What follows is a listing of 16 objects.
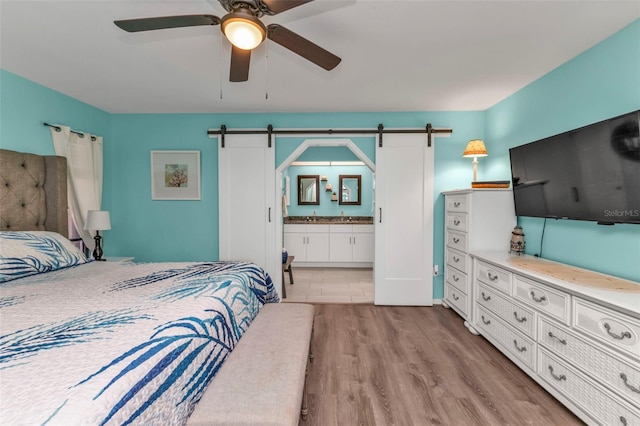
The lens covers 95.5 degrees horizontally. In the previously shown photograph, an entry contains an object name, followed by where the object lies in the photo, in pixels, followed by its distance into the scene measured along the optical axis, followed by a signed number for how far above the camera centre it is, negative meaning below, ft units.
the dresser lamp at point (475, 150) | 10.38 +2.26
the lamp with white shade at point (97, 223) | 9.80 -0.28
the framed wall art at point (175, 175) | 12.17 +1.67
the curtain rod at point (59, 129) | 9.27 +2.86
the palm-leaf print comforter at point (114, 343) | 2.76 -1.62
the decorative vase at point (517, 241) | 8.80 -0.86
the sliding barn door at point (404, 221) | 11.75 -0.31
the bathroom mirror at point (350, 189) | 19.97 +1.70
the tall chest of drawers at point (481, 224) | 9.42 -0.36
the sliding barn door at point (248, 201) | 11.97 +0.55
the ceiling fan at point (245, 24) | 4.36 +3.10
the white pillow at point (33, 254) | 6.48 -0.94
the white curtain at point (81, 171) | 9.68 +1.60
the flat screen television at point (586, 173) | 5.43 +0.88
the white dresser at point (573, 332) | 4.70 -2.38
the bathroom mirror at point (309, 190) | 20.08 +1.66
